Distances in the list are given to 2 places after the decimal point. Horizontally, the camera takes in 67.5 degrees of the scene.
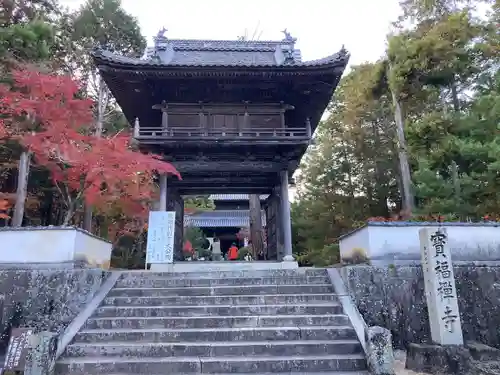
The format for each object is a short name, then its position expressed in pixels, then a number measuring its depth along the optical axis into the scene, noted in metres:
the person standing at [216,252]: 19.70
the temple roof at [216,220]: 24.94
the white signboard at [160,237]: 10.34
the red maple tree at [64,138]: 11.95
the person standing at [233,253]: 16.64
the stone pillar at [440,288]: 6.22
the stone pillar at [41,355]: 5.36
